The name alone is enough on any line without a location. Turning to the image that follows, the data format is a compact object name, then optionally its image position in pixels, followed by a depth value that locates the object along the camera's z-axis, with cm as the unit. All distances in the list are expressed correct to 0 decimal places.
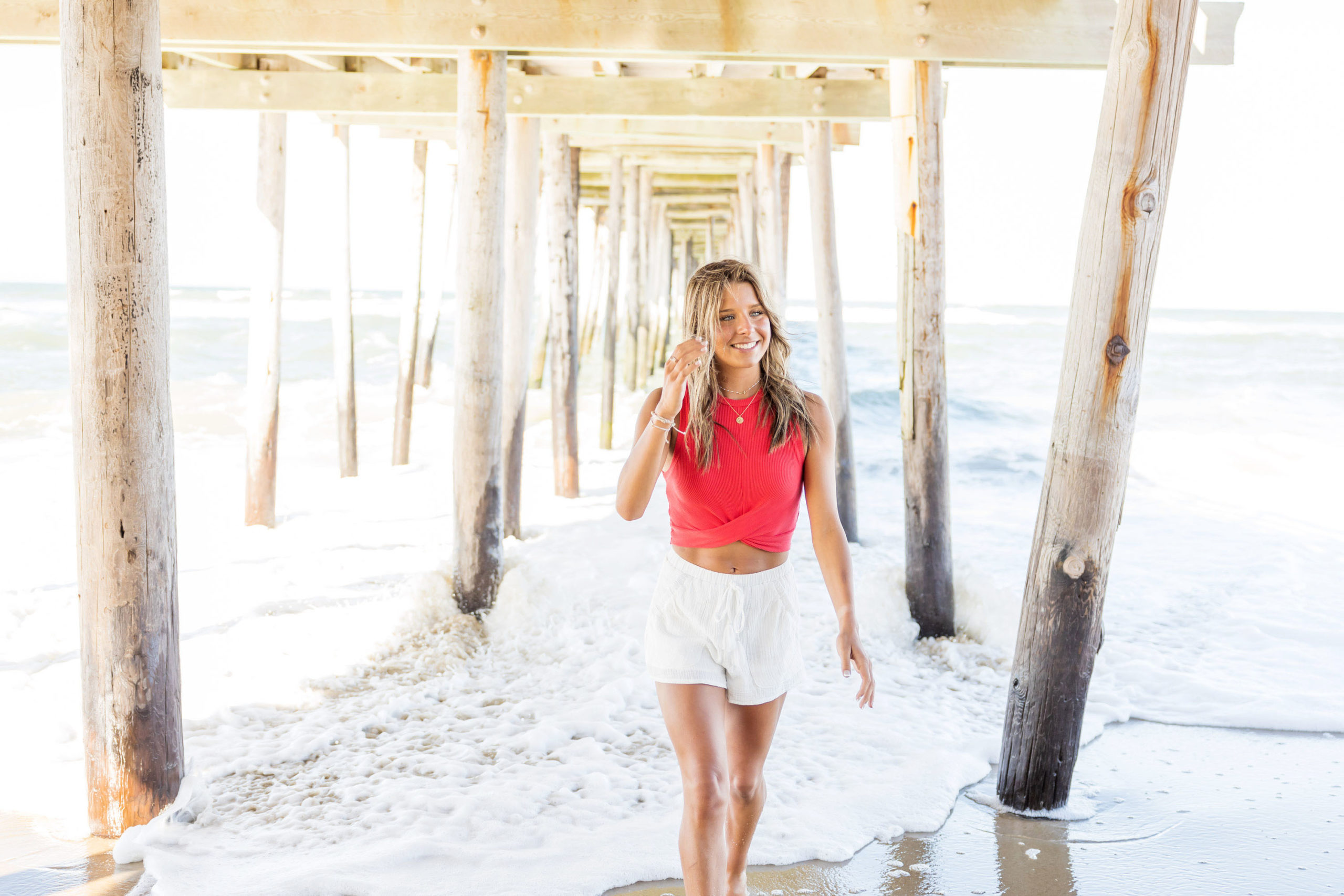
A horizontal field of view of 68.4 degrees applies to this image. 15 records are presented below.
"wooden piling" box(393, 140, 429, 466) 1062
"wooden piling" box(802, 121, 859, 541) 714
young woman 217
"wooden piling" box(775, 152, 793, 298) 1031
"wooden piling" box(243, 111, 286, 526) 696
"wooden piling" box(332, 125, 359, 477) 920
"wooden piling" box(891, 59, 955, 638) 490
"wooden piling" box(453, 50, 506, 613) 501
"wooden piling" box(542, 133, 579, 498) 827
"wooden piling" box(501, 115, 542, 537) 676
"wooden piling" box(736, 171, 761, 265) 1311
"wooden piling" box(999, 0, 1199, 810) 281
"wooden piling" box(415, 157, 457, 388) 1348
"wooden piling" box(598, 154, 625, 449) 1157
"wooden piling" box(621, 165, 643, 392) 1218
